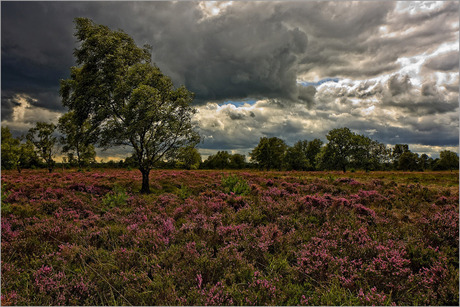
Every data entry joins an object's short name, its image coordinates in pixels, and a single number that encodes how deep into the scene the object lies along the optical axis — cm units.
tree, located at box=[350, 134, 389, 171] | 5312
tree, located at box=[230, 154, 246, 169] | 10882
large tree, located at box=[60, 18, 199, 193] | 1516
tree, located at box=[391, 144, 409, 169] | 11106
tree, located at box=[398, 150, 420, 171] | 8856
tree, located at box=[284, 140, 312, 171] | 7831
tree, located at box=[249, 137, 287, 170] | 6844
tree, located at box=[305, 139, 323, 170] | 8984
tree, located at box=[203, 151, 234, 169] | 11144
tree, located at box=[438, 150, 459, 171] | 7919
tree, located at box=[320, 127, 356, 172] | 5222
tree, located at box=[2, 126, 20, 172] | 3067
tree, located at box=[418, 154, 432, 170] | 9749
